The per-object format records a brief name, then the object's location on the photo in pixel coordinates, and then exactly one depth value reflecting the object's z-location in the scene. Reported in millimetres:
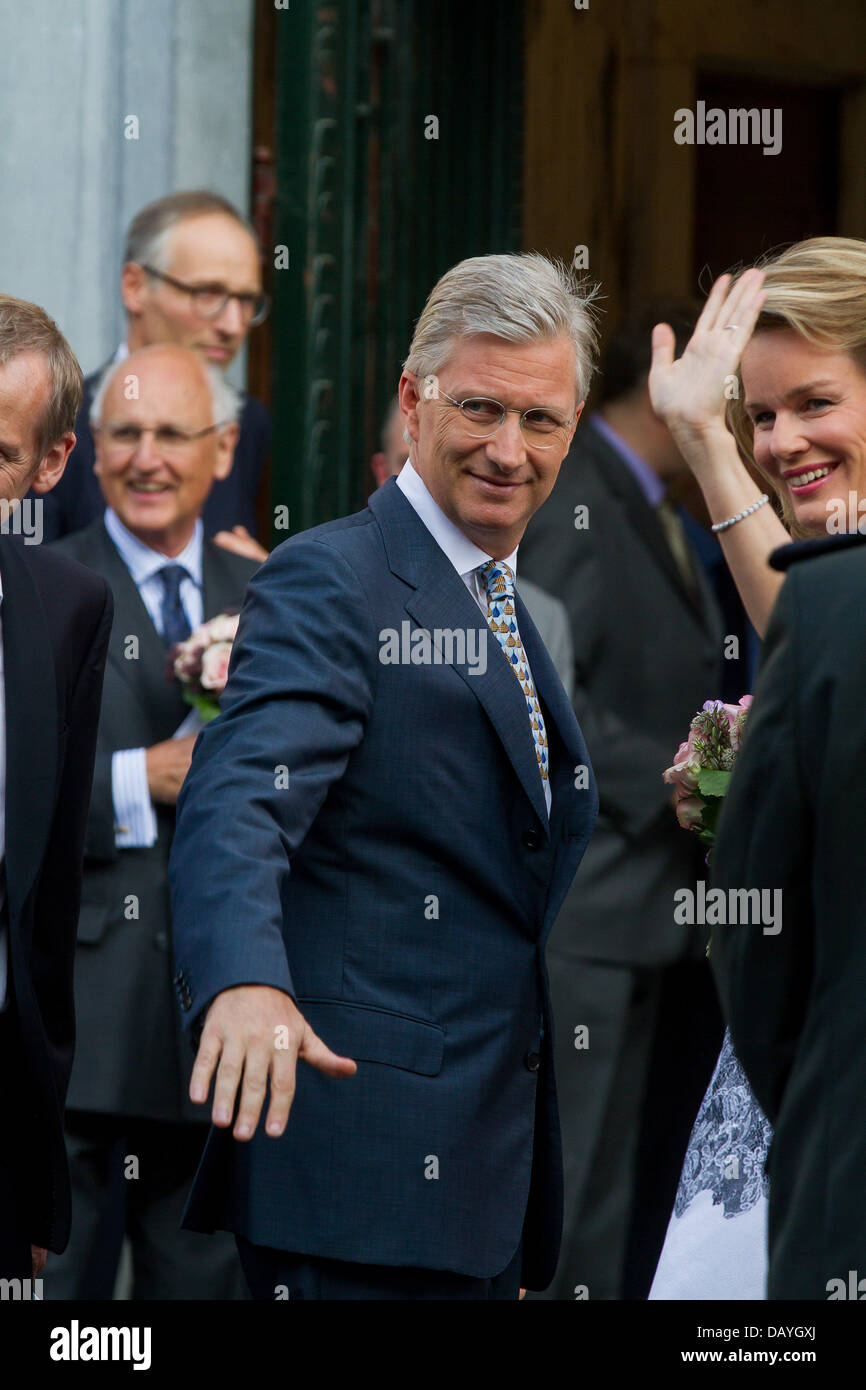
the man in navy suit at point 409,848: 5250
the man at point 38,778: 5934
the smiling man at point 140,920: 8273
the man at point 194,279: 10227
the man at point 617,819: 9773
